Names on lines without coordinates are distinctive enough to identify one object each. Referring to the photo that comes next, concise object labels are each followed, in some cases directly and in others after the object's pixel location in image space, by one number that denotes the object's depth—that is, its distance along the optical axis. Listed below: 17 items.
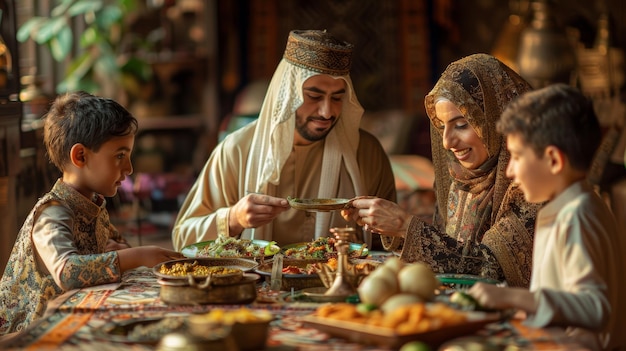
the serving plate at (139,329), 2.34
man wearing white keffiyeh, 4.08
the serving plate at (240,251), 3.51
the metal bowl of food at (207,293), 2.73
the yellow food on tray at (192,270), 2.96
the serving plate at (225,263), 3.12
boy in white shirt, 2.40
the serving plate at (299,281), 3.03
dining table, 2.30
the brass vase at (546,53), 9.05
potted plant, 8.90
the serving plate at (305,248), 3.53
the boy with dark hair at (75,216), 3.13
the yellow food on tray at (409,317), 2.23
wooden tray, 2.21
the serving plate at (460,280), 2.96
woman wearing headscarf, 3.27
